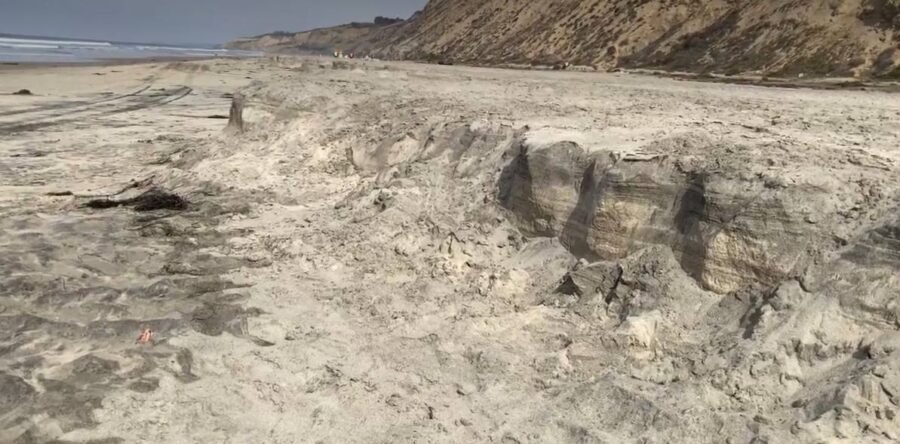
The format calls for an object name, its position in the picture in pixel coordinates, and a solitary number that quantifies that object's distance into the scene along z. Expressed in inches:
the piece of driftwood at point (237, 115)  512.4
